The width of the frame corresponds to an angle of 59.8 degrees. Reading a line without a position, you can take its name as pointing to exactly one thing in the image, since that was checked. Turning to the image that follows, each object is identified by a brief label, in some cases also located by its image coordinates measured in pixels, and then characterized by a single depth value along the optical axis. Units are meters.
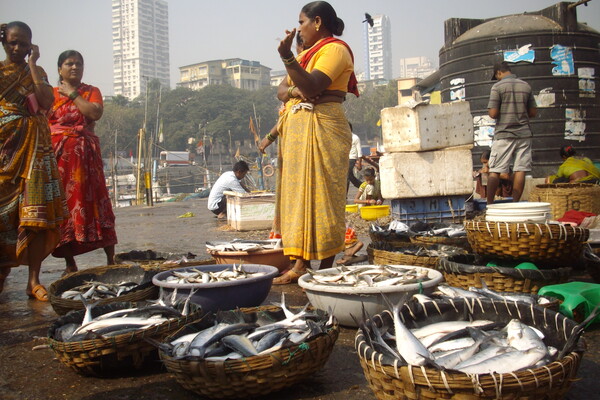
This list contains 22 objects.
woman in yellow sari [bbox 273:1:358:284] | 4.25
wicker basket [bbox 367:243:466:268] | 4.29
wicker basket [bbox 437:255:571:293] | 3.34
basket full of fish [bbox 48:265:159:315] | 3.54
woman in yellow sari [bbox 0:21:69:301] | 4.52
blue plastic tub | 3.36
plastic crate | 8.09
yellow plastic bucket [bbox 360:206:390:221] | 9.84
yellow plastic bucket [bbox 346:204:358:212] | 11.62
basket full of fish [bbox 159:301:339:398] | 2.19
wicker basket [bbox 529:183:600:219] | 6.86
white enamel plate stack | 3.84
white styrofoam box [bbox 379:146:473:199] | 8.02
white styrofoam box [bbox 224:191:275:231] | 9.53
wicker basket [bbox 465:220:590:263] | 3.61
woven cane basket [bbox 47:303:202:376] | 2.54
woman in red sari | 5.27
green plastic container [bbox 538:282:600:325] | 3.05
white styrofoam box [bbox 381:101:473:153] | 8.03
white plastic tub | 3.08
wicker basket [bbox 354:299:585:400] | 1.71
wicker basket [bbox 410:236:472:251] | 5.01
